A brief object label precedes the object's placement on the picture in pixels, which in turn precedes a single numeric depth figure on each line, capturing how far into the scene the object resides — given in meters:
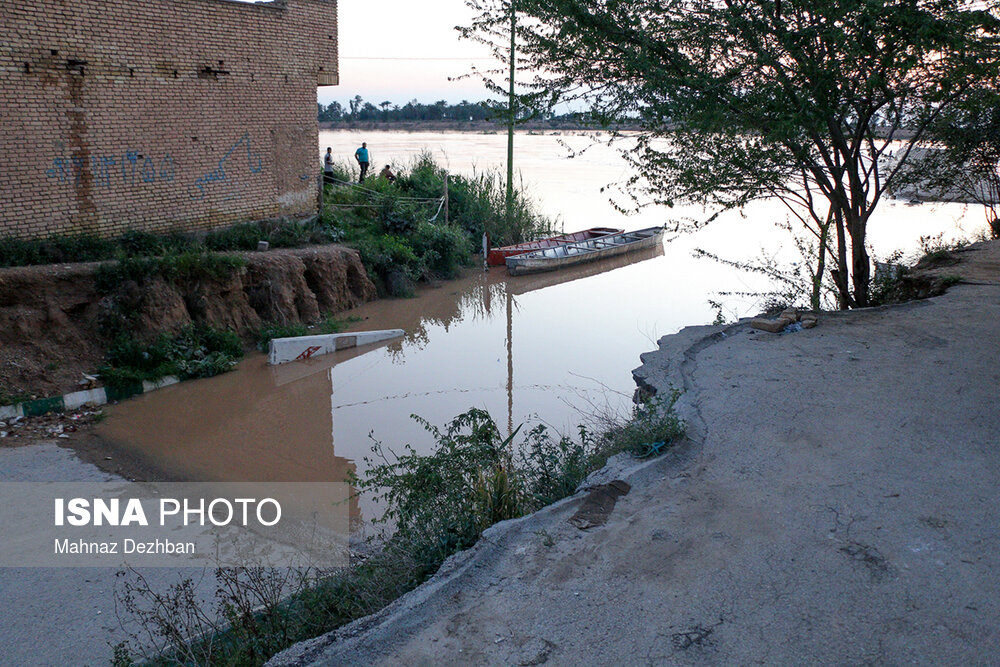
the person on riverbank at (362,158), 26.84
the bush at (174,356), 13.20
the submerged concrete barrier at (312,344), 15.01
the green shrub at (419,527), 4.87
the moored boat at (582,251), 24.11
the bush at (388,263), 20.05
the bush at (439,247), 22.50
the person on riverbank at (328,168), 22.82
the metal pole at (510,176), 26.14
